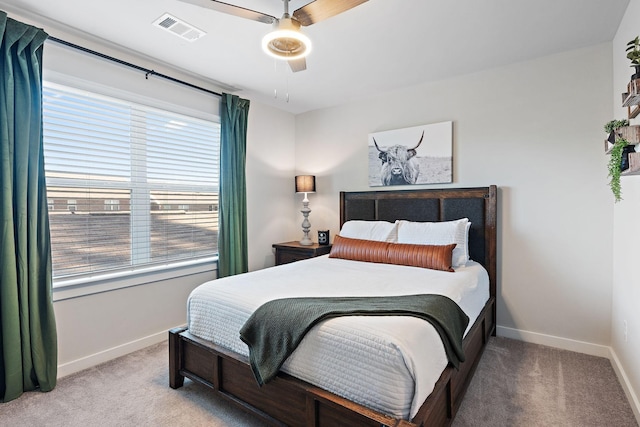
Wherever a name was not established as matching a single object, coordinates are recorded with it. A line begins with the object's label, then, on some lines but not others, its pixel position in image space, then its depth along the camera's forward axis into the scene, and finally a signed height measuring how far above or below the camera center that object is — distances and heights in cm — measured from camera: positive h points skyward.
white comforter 137 -62
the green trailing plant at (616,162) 189 +26
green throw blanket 162 -57
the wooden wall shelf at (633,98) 162 +56
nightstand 381 -51
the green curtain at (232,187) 350 +23
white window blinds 246 +23
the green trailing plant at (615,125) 202 +52
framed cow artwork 335 +56
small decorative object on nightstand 408 -37
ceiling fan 167 +103
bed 146 -87
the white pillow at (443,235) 289 -25
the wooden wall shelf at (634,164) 161 +21
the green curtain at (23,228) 207 -12
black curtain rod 239 +122
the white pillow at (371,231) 324 -23
